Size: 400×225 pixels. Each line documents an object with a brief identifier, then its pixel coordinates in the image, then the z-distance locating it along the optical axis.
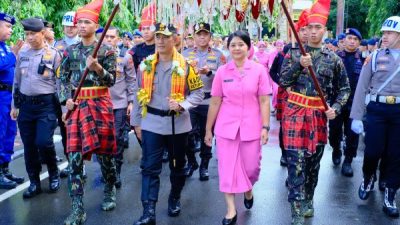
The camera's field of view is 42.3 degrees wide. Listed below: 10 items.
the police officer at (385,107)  5.46
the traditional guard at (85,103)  5.07
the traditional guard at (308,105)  4.96
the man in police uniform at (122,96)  6.57
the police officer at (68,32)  7.70
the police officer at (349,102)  7.44
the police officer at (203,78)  7.04
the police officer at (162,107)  5.04
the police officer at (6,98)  6.72
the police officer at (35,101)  6.11
